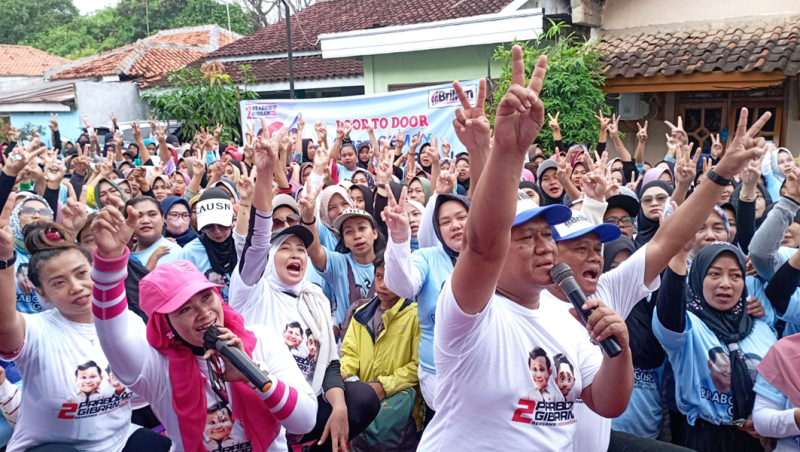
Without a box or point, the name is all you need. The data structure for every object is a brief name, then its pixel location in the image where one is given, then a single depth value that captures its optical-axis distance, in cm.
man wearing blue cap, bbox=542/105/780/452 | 248
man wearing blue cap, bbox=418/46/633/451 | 170
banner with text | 1020
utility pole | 1227
